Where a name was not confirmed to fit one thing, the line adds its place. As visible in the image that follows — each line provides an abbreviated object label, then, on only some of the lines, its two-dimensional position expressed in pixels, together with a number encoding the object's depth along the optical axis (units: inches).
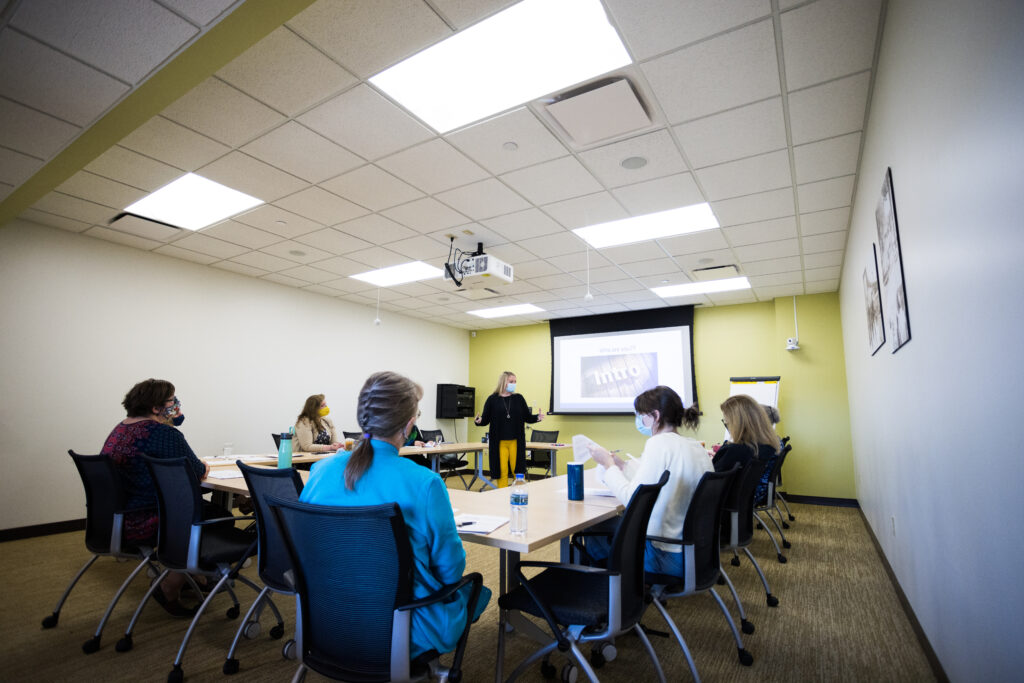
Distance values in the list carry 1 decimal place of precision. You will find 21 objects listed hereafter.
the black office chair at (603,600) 63.8
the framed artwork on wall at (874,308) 123.0
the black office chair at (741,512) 109.4
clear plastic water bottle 71.7
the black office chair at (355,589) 49.8
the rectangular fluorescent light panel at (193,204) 155.3
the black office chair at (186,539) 90.0
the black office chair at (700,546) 80.0
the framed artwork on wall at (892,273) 90.5
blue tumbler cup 96.5
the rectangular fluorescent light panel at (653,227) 173.5
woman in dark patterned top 104.7
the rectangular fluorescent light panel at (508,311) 324.2
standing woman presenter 225.9
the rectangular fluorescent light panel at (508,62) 88.7
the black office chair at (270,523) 80.1
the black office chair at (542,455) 312.9
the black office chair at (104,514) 100.3
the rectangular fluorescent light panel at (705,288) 259.8
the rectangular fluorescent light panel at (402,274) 238.5
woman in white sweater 86.6
